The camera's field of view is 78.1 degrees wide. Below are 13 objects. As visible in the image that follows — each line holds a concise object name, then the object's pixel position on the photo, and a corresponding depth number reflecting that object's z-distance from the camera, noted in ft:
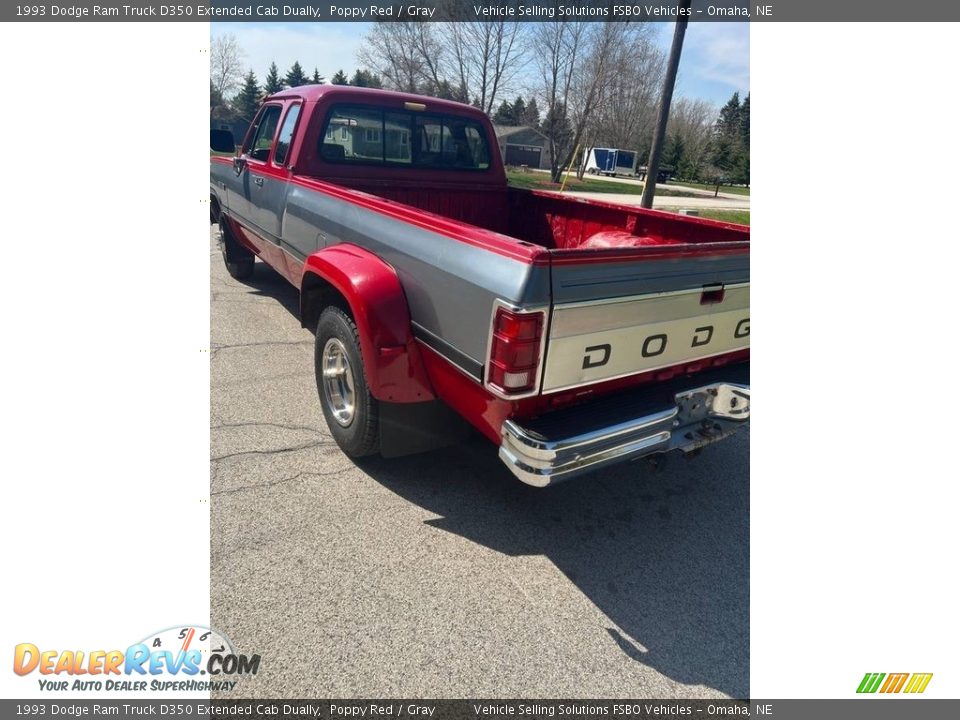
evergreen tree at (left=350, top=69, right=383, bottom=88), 113.39
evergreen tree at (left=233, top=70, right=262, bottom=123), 182.80
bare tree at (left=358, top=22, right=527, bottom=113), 81.76
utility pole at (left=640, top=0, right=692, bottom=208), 26.96
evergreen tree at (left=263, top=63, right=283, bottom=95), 193.98
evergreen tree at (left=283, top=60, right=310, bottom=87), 177.89
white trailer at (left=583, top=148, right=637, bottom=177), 141.49
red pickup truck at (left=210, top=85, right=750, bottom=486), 7.40
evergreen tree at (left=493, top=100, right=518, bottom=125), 177.78
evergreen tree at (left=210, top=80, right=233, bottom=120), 148.05
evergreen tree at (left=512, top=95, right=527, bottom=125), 186.42
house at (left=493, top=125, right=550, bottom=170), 177.48
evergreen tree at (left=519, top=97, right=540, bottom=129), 156.16
